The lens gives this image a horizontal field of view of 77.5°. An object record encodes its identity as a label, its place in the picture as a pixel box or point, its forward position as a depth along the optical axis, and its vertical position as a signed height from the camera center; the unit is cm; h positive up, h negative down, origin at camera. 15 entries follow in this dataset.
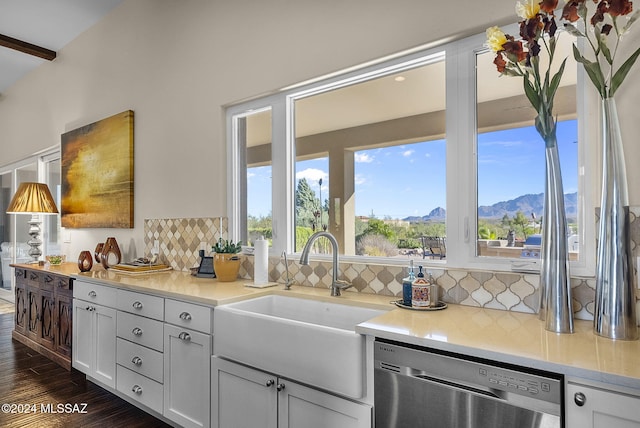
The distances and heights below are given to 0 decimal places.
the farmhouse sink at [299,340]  149 -51
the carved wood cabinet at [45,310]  321 -77
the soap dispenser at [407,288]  181 -30
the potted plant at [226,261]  262 -25
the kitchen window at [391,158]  187 +37
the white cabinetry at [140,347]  234 -76
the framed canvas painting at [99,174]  366 +50
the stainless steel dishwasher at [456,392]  112 -52
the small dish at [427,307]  173 -38
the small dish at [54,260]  402 -37
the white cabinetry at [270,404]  152 -76
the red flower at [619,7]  124 +67
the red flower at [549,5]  132 +72
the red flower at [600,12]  128 +68
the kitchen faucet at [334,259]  206 -19
